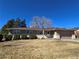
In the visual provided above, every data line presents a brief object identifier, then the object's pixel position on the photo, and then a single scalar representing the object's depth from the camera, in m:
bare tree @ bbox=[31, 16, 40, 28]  23.93
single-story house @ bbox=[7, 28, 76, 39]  16.96
